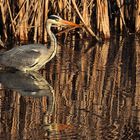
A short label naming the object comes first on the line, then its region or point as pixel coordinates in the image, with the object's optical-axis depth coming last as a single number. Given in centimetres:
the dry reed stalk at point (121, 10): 1416
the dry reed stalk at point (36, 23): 1298
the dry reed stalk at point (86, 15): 1340
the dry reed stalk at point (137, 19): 1398
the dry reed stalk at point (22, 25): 1293
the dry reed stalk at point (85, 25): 1292
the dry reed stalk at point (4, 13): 1287
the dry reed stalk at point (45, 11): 1304
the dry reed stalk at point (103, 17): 1346
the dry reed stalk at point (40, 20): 1295
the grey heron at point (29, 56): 1022
